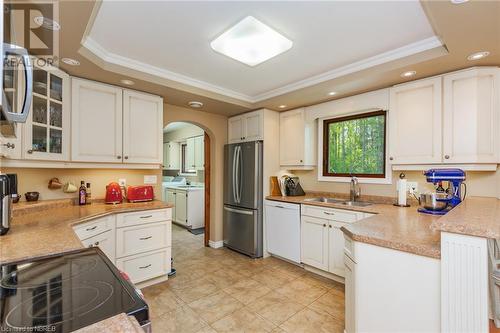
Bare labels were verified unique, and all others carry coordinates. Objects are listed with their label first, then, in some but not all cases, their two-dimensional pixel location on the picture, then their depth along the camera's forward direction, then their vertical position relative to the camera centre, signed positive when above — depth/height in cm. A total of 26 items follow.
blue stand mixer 210 -25
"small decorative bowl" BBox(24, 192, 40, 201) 229 -27
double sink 297 -45
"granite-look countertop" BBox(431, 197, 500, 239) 109 -28
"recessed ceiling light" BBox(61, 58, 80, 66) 205 +92
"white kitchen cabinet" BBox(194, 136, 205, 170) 554 +34
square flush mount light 180 +103
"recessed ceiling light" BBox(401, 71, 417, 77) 229 +91
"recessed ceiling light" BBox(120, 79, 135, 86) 252 +91
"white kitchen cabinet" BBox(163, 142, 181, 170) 645 +32
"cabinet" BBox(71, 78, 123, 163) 241 +48
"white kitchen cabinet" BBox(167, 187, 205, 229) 509 -87
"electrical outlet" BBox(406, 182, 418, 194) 273 -22
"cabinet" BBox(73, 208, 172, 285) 234 -78
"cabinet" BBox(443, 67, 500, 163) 211 +47
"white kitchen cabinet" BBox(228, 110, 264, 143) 366 +65
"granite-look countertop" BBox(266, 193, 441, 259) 135 -43
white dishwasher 324 -87
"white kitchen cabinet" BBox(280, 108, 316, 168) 355 +40
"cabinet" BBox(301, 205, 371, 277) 272 -84
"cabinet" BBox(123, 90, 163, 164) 275 +48
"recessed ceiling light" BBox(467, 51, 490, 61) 194 +92
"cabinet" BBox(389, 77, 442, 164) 236 +47
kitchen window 306 +30
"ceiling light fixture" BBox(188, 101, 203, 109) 334 +90
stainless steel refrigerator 358 -47
